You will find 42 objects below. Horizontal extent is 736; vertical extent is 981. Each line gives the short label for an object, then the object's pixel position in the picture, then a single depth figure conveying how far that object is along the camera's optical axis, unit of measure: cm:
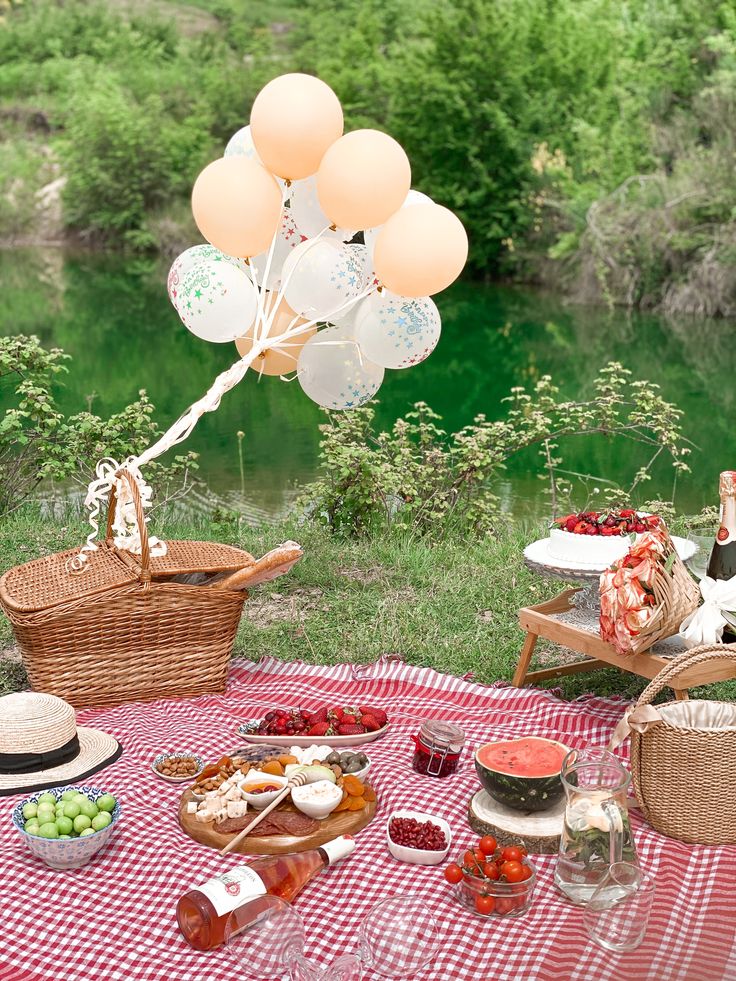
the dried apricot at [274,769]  338
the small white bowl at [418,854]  314
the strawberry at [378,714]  384
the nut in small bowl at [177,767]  355
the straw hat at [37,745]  347
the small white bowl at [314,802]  323
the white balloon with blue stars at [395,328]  452
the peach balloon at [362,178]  413
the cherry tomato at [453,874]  300
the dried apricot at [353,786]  335
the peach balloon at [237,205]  423
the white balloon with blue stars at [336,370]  476
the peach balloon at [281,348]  489
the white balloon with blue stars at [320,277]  432
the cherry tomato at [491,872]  294
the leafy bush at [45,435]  636
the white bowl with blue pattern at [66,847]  305
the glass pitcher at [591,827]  298
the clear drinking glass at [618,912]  279
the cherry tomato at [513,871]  291
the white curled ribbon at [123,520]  421
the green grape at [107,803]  319
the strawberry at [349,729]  377
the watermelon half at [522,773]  320
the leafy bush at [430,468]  640
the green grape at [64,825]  308
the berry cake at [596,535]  395
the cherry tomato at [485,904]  290
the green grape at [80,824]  309
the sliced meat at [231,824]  321
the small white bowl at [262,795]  325
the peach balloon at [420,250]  420
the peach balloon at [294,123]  418
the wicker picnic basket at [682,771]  317
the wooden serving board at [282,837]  318
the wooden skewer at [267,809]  316
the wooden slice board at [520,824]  318
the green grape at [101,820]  310
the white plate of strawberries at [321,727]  372
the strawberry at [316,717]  379
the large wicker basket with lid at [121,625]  405
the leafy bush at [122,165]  2880
